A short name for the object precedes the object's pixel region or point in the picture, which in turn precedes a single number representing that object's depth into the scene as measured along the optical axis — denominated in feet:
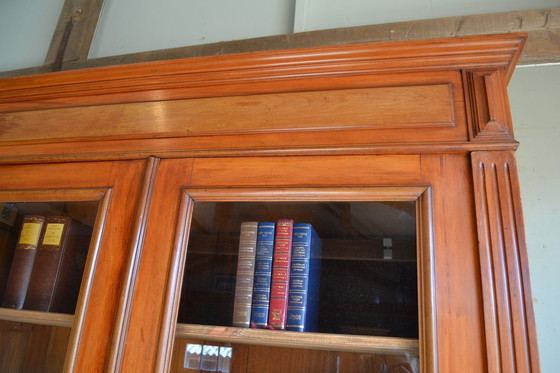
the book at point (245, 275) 2.83
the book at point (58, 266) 3.05
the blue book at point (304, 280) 2.71
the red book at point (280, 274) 2.78
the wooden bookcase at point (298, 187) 2.42
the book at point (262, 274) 2.81
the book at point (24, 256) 3.33
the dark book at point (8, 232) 3.42
